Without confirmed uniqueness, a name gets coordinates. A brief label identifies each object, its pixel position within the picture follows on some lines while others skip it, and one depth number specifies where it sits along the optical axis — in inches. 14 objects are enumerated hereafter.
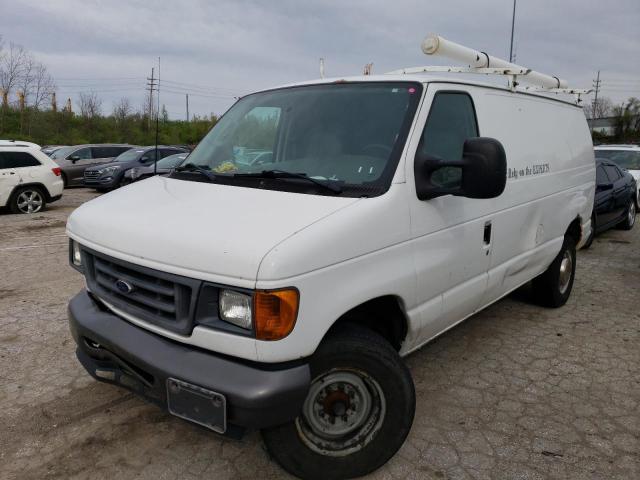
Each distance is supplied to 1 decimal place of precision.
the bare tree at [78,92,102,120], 1754.4
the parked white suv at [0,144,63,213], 477.1
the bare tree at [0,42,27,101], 1443.3
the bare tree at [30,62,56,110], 1556.6
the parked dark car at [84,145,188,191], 632.4
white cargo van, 86.8
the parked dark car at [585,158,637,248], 343.3
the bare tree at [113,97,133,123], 1790.1
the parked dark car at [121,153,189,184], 572.7
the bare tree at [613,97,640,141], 1774.4
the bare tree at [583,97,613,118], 2375.7
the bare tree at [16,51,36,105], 1497.3
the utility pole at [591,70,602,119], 2231.2
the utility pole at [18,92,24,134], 1505.9
